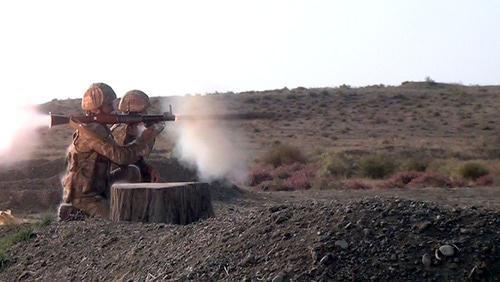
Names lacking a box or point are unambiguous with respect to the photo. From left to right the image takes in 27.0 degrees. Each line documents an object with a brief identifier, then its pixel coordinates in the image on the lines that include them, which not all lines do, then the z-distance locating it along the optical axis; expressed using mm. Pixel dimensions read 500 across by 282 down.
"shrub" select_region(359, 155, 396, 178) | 32031
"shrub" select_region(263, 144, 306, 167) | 35781
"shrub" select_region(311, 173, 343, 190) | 27270
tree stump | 10297
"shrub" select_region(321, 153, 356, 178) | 32188
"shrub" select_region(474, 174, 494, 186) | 28422
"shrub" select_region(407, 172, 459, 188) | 27406
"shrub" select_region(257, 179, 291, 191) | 27281
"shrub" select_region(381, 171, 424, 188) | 27453
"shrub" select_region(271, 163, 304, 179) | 31250
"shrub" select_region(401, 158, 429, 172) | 32500
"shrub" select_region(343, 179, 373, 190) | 27091
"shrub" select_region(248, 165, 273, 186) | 29525
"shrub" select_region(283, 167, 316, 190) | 27734
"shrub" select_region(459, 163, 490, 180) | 30234
